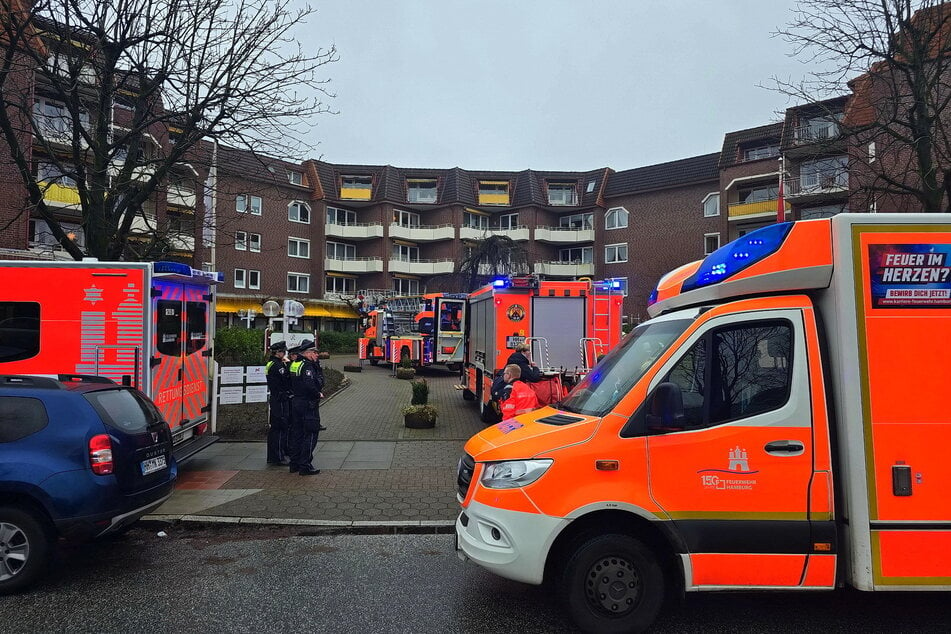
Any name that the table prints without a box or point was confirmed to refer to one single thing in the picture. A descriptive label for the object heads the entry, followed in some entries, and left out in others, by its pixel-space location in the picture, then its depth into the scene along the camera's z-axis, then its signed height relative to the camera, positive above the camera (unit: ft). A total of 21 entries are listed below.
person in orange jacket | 22.84 -2.47
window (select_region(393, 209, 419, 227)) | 154.30 +33.68
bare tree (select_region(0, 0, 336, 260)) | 29.37 +13.97
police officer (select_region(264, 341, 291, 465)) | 26.99 -2.84
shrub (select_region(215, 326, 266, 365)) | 58.12 -0.73
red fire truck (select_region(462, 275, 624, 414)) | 35.17 +1.15
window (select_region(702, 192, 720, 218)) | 129.49 +30.79
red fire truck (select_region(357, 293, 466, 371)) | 72.92 +1.25
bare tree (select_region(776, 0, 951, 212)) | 32.17 +15.84
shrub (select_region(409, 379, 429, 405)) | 40.16 -3.83
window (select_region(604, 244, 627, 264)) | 147.13 +22.61
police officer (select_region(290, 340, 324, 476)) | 25.52 -3.01
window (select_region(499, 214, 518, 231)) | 158.20 +33.19
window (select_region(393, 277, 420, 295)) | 155.84 +15.08
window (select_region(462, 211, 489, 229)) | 156.04 +33.36
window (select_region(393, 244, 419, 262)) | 154.71 +24.33
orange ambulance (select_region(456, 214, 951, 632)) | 11.65 -2.54
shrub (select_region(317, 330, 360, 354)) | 124.36 -0.31
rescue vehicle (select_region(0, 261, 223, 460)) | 21.67 +0.89
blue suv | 14.25 -3.34
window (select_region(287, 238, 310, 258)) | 142.31 +23.69
